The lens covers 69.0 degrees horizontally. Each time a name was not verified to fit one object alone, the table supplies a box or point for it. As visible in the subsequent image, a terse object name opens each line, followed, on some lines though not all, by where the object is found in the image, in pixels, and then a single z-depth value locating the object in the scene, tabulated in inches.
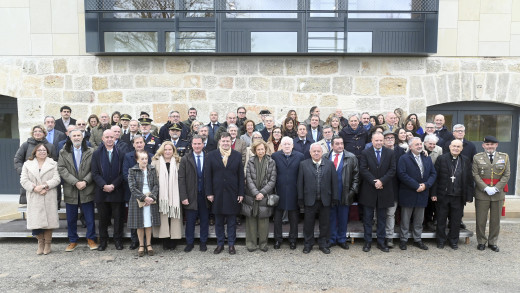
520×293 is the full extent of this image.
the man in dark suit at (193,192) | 240.1
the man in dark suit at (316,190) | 238.1
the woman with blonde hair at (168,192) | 237.6
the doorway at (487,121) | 373.1
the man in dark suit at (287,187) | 242.4
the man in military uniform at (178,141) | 269.7
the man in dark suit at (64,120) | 321.2
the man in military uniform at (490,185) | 245.8
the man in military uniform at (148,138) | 277.4
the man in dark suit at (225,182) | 237.3
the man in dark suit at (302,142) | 274.1
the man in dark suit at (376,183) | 241.8
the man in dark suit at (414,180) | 244.2
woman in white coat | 232.7
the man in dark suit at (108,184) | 239.6
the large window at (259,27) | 350.3
